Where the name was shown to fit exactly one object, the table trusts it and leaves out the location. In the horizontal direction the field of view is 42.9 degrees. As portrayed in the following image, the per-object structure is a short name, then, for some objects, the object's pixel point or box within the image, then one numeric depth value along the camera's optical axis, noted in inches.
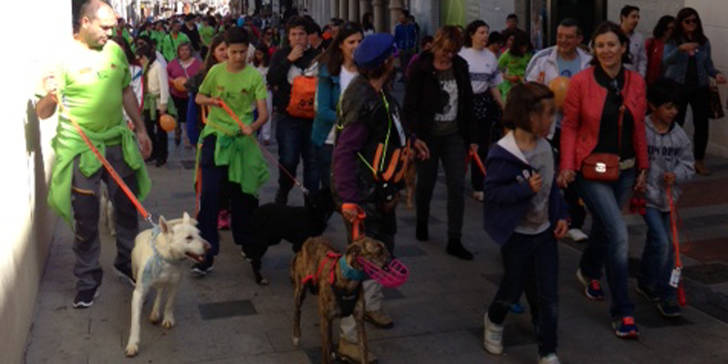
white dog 211.9
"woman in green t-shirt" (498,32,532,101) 400.2
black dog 244.2
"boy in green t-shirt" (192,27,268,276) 265.3
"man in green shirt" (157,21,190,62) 973.8
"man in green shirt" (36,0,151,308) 231.8
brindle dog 180.5
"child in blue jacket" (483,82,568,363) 188.5
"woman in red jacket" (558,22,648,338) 219.5
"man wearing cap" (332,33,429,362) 199.8
